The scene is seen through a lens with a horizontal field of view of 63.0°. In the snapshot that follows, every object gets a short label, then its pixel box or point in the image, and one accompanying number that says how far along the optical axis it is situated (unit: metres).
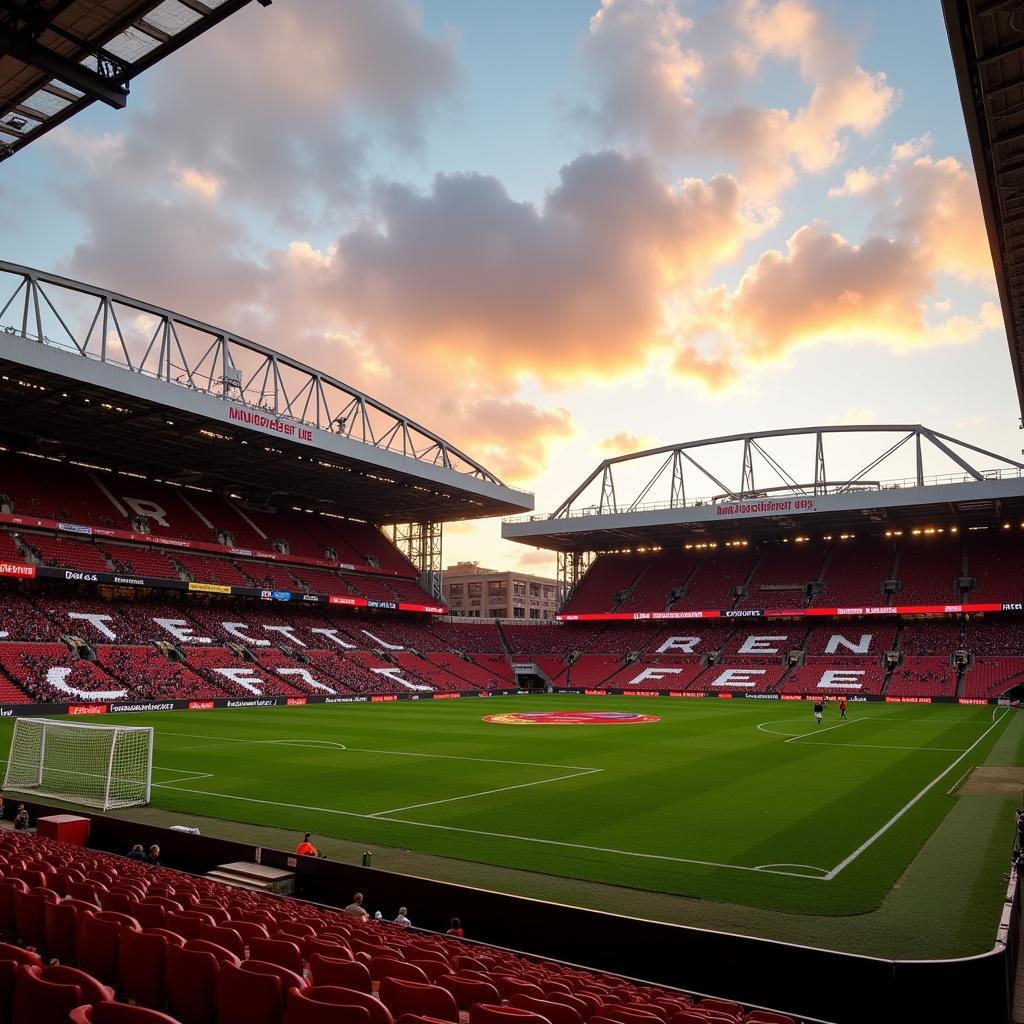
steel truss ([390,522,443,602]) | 91.06
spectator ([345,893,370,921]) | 12.50
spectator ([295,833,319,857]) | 15.30
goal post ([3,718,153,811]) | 23.28
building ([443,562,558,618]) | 153.50
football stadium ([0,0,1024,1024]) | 9.02
